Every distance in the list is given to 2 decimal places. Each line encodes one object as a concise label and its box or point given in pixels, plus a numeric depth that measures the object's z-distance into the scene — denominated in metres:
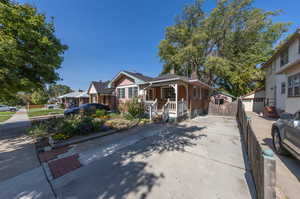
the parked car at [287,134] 2.96
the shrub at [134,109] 9.64
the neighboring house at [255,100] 16.30
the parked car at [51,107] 24.13
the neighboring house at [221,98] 18.23
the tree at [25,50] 5.09
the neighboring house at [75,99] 23.81
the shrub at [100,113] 11.05
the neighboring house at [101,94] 16.53
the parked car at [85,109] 12.11
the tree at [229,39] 17.03
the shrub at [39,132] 5.92
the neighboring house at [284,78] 7.38
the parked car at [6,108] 22.92
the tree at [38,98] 29.92
